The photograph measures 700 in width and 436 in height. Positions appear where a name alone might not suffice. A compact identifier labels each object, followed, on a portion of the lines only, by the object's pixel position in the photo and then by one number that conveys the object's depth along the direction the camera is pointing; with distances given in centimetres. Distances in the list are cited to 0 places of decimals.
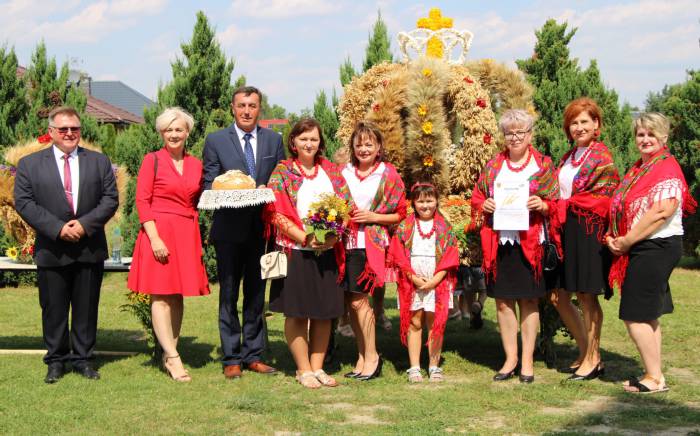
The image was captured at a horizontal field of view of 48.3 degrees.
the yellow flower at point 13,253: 727
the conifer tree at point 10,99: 1269
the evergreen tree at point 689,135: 1373
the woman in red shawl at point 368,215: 605
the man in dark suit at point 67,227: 616
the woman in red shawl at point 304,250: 590
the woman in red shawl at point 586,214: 592
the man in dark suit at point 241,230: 619
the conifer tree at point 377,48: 1468
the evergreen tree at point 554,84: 1402
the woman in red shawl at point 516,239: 591
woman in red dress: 612
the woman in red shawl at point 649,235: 554
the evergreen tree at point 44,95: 1288
